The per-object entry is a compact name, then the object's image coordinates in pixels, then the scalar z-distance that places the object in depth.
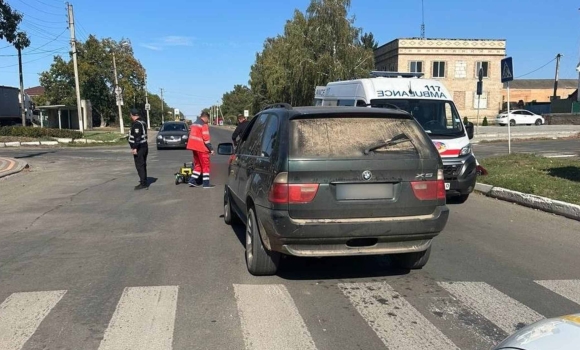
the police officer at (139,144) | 11.72
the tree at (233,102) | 120.54
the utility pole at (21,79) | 33.60
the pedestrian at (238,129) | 13.82
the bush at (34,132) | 30.12
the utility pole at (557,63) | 63.74
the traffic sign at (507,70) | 14.48
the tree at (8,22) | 25.58
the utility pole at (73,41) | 35.75
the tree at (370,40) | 72.75
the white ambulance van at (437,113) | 9.69
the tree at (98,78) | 61.06
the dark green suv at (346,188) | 4.76
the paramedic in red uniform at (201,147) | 11.90
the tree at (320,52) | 43.56
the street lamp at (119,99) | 44.97
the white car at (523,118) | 47.25
